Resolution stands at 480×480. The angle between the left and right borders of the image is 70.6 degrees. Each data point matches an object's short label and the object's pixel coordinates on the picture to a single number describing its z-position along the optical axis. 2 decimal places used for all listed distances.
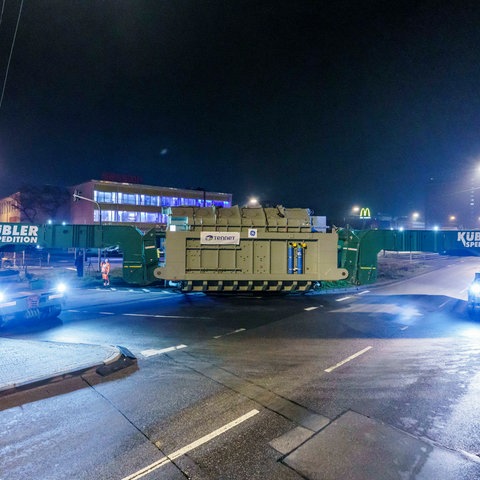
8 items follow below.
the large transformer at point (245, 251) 11.25
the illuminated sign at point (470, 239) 11.70
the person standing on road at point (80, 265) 19.79
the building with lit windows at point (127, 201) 52.06
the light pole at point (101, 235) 11.86
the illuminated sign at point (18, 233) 11.47
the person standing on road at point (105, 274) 18.23
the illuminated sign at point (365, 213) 31.81
